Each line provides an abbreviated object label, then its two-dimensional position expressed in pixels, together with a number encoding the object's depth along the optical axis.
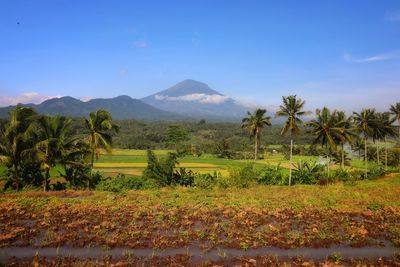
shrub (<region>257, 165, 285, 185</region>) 40.41
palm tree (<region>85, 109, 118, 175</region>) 35.03
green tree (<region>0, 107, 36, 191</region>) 27.53
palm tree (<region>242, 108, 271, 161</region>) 49.12
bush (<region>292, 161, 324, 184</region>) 42.77
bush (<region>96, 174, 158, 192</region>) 31.88
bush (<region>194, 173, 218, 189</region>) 33.54
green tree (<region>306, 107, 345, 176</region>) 42.91
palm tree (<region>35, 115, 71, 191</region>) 28.81
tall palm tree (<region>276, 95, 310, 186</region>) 39.56
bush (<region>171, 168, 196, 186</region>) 37.66
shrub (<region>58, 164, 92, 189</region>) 32.66
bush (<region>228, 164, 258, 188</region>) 34.88
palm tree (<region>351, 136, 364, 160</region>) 71.12
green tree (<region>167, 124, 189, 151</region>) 56.80
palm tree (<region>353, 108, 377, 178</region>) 50.00
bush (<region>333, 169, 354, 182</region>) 42.72
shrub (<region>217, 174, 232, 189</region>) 34.09
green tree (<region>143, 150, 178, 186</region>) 36.91
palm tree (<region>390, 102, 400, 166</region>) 56.75
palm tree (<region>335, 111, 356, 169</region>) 44.13
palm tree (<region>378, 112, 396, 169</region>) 52.53
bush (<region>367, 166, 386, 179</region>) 45.11
